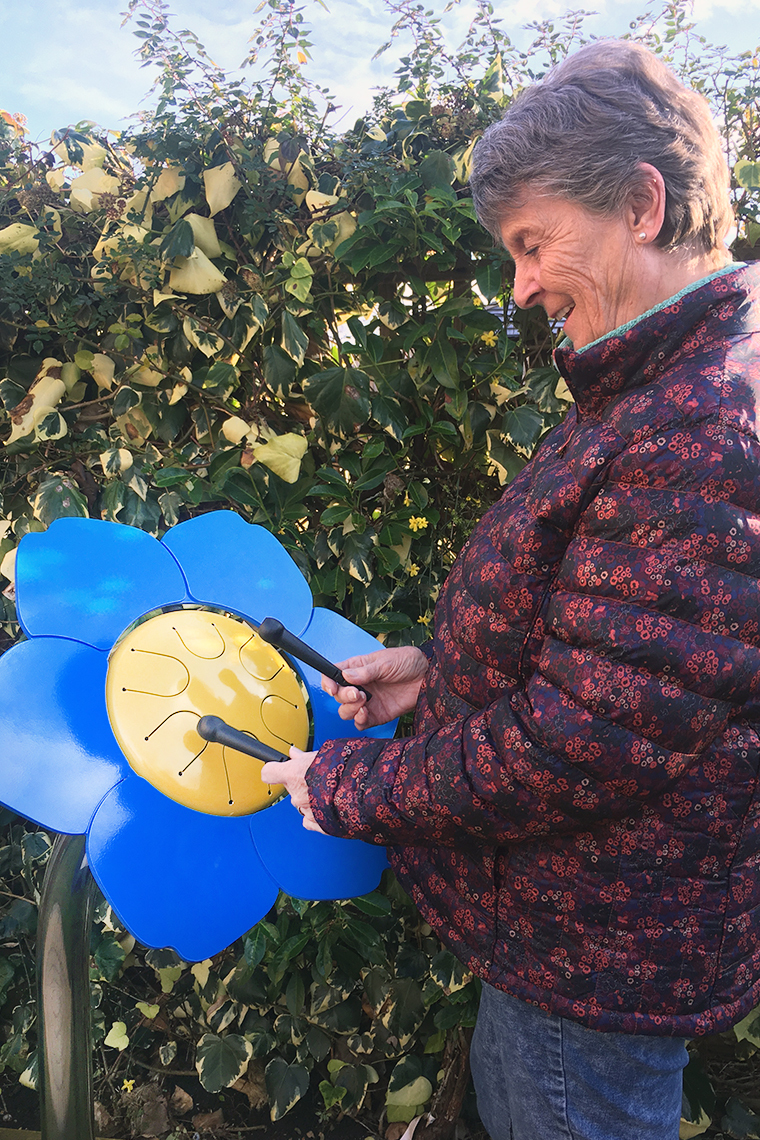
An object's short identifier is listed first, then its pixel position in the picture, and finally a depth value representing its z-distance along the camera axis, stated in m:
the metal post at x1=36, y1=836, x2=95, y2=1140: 1.09
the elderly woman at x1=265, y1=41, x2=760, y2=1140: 0.75
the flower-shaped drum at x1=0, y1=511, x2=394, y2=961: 0.95
